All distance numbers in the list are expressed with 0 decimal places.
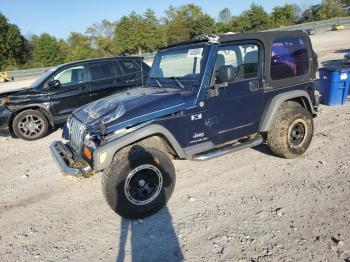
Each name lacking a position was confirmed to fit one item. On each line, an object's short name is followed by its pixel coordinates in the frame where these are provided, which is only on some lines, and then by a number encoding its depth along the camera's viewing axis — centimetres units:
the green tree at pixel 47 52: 6550
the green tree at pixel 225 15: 9072
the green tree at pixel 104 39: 6983
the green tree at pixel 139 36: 6419
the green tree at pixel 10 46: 6481
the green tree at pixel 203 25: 6858
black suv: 766
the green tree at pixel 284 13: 7794
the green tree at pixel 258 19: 7156
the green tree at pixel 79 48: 6367
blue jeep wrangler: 389
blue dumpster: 830
